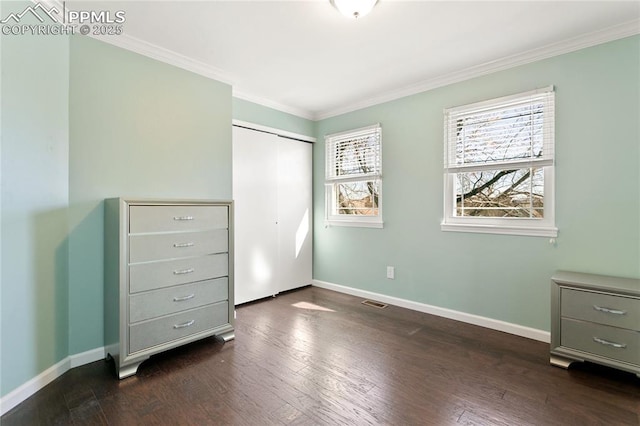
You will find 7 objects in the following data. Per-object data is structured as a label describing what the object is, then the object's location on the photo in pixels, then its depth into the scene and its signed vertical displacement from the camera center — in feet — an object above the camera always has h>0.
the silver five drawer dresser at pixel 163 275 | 6.42 -1.52
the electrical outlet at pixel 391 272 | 11.18 -2.27
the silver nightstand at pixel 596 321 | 6.12 -2.34
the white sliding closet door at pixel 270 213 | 11.11 -0.08
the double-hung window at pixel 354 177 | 11.71 +1.39
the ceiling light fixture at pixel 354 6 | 5.95 +4.13
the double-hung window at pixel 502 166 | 8.08 +1.33
